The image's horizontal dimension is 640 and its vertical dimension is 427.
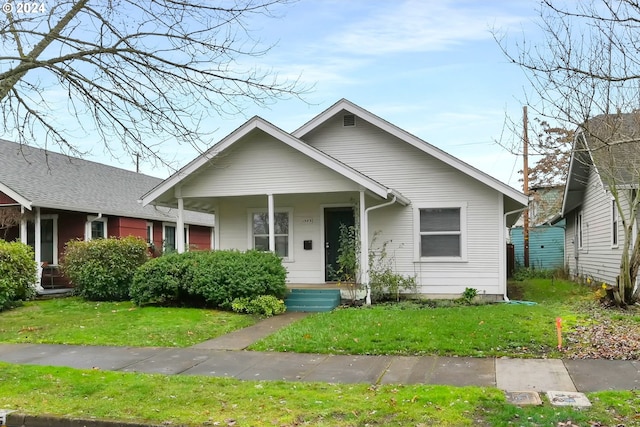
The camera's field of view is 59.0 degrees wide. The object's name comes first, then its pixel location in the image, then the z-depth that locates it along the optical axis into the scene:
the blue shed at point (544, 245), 30.52
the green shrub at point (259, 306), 12.73
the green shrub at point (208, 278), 12.96
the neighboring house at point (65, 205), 17.02
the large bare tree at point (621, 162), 9.09
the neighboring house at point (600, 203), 11.95
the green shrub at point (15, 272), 14.00
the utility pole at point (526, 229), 26.59
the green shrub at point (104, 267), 15.35
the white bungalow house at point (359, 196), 14.19
